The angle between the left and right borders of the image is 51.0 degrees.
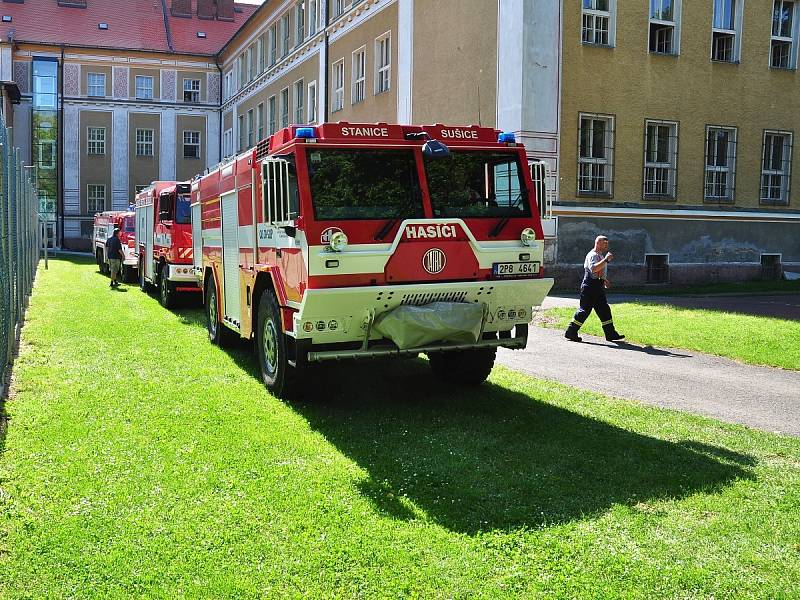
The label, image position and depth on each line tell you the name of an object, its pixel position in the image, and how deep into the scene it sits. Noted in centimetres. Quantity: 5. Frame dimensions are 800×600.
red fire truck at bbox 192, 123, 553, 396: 792
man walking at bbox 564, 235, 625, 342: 1409
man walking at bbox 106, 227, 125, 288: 2560
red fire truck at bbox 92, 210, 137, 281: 2656
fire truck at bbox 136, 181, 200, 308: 1809
